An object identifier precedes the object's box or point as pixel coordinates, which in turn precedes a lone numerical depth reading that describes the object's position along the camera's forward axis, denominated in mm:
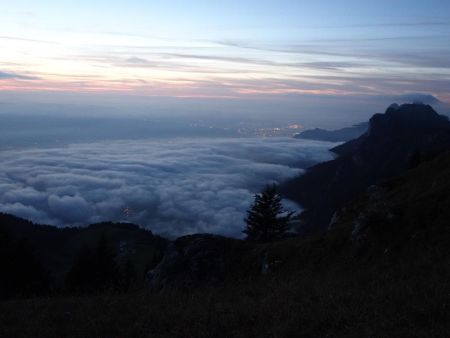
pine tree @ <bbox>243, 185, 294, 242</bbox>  46719
